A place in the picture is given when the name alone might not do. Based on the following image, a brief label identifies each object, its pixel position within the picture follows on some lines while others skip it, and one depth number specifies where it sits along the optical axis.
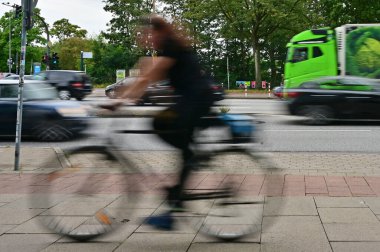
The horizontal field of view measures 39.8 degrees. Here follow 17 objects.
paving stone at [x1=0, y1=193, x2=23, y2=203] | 5.75
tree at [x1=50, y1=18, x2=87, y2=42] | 91.19
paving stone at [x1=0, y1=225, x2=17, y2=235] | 4.58
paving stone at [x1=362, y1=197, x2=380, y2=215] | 5.07
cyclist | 3.95
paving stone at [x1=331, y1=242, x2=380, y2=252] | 3.91
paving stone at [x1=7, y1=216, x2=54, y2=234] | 4.44
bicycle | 4.09
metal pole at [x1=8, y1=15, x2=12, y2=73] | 70.64
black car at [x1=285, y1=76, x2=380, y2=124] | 15.29
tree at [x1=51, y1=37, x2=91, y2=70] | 76.06
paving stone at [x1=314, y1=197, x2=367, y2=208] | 5.29
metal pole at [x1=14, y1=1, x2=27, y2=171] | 7.50
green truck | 21.41
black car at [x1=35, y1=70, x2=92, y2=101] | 27.22
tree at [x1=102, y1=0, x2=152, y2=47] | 65.00
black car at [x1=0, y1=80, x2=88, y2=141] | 12.27
